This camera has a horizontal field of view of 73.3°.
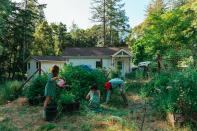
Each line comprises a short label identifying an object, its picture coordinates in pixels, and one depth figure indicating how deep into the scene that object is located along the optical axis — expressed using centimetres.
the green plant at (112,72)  849
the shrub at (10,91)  650
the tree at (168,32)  934
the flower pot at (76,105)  440
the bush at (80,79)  545
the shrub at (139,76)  808
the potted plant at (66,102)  425
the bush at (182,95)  302
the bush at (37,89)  538
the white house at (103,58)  1574
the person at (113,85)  529
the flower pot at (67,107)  434
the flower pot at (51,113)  369
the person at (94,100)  435
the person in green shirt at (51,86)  392
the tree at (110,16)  2323
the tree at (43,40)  2448
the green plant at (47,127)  322
